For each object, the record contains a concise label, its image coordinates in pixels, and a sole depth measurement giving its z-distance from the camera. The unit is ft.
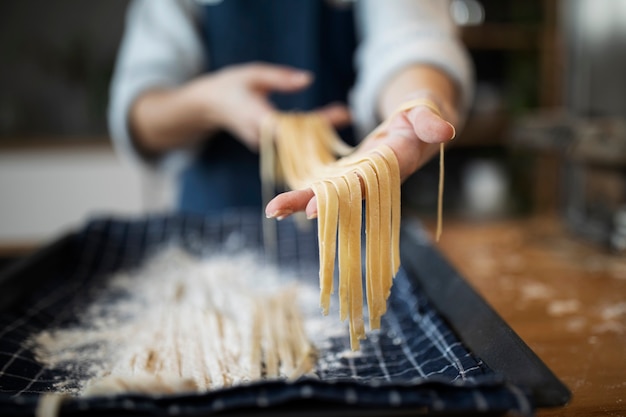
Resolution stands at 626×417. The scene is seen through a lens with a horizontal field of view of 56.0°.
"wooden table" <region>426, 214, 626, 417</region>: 2.00
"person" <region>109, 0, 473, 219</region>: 3.31
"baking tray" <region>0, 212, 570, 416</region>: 1.35
